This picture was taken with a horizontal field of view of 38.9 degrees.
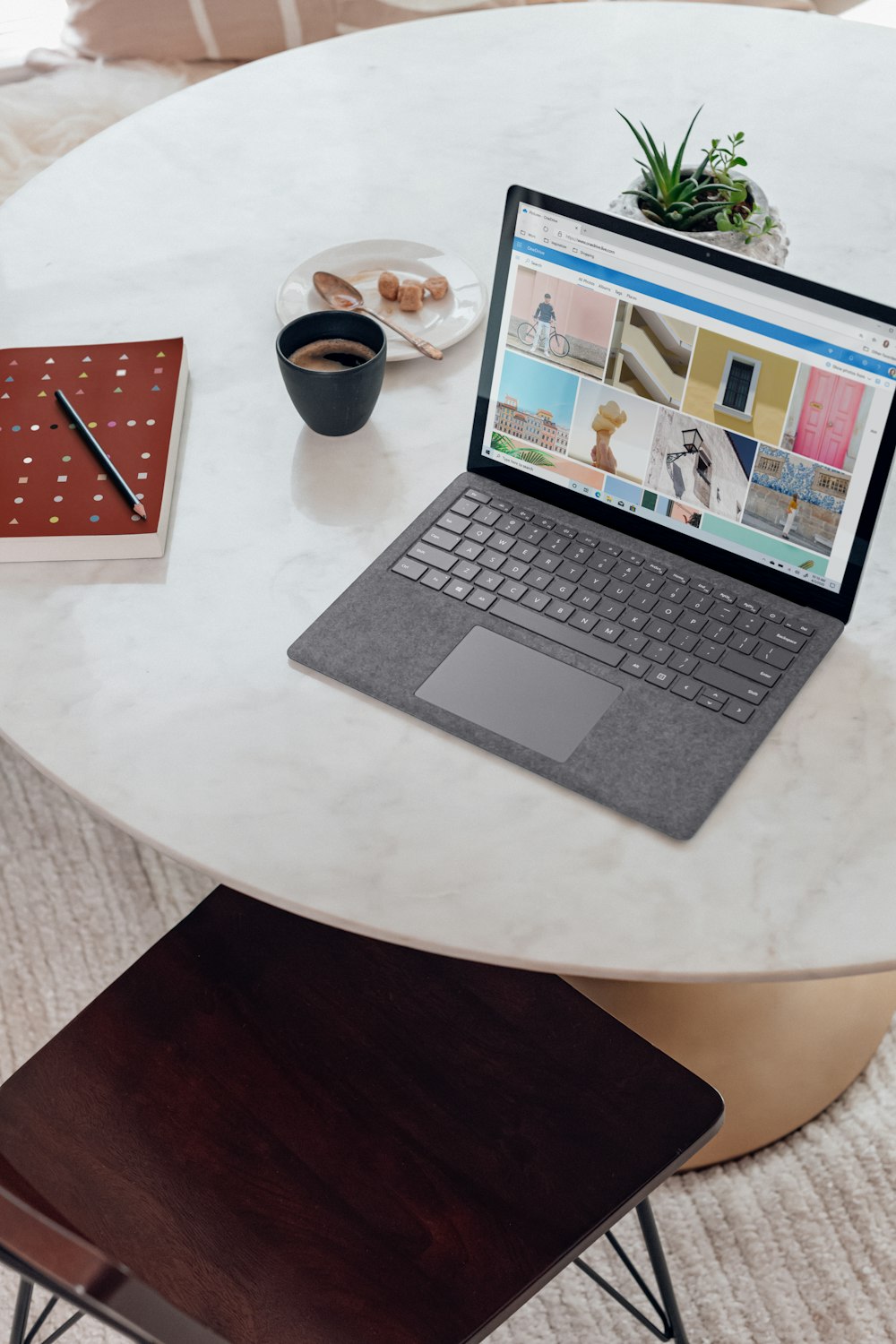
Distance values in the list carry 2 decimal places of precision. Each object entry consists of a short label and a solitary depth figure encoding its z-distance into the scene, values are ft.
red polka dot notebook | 3.40
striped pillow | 7.29
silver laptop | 2.96
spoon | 4.07
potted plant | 3.66
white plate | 4.04
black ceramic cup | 3.56
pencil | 3.41
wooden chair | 2.91
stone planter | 3.64
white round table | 2.78
